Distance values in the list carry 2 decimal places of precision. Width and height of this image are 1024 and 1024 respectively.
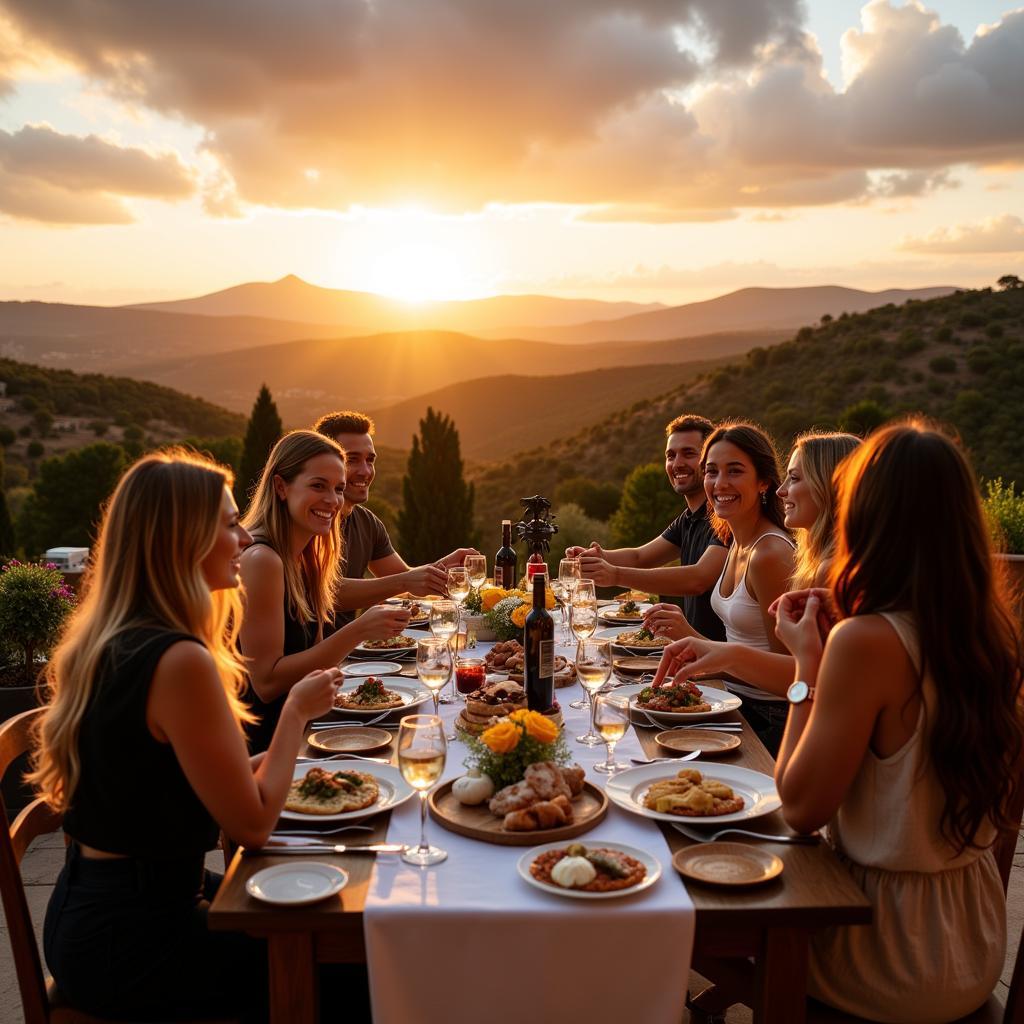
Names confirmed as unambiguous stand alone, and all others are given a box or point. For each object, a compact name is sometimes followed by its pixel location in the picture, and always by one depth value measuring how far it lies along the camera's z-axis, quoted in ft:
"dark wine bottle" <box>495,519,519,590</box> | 13.85
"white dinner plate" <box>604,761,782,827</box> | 6.32
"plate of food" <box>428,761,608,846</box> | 6.05
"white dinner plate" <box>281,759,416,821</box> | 6.35
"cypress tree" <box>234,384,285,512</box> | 56.85
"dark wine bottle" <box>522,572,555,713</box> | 8.23
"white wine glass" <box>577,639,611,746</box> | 7.47
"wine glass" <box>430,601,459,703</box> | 9.05
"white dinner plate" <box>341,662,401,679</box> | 10.59
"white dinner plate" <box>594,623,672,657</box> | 11.71
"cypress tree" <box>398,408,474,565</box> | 53.26
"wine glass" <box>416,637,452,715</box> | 7.63
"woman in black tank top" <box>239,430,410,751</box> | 9.91
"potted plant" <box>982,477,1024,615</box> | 23.93
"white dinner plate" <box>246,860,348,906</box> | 5.21
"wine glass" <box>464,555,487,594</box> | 13.29
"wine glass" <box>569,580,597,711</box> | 9.46
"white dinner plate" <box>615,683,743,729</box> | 8.72
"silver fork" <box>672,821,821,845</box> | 6.06
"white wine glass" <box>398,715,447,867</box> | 5.62
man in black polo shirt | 14.24
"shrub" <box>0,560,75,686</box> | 14.24
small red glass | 9.77
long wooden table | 5.12
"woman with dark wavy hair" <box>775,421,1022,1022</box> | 5.72
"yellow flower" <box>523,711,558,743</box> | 6.56
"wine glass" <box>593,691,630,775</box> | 6.68
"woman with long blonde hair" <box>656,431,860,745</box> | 9.12
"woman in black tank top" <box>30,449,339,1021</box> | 5.73
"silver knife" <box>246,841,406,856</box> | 5.88
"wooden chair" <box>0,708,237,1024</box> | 6.11
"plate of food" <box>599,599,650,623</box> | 13.73
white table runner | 5.09
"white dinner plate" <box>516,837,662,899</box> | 5.17
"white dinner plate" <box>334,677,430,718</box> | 8.95
